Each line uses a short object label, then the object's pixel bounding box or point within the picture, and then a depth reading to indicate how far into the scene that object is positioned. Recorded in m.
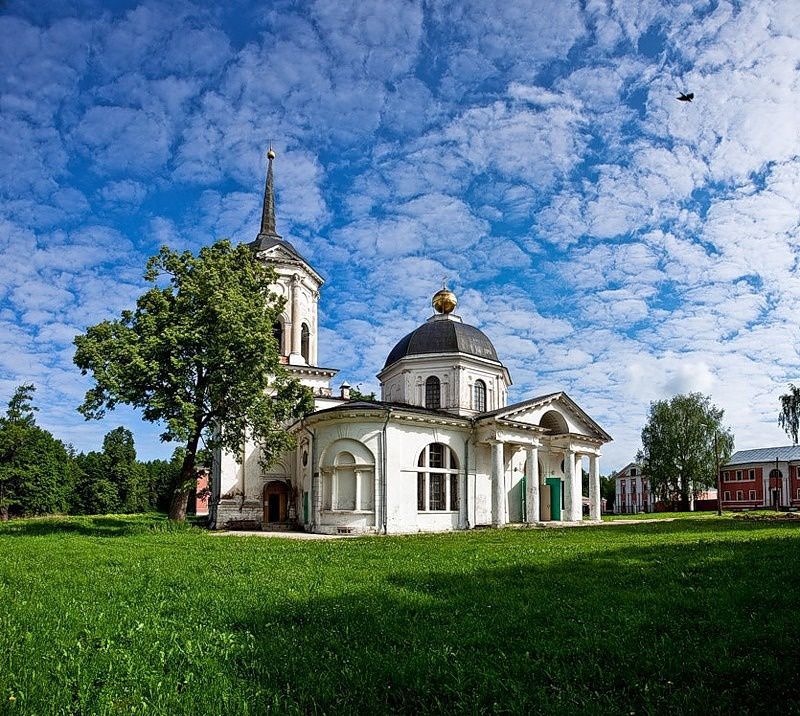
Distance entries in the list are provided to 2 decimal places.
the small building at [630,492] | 99.12
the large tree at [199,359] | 23.27
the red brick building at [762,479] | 81.31
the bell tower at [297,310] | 36.41
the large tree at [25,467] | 58.12
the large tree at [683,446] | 62.09
